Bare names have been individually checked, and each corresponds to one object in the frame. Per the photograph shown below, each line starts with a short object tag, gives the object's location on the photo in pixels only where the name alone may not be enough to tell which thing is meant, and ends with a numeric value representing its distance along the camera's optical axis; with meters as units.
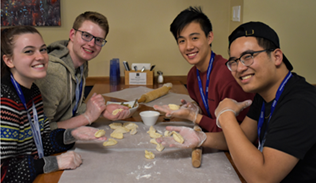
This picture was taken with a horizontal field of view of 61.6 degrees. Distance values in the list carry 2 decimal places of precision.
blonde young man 1.65
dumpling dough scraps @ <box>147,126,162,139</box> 1.60
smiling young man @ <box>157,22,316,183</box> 0.99
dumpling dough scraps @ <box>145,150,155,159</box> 1.34
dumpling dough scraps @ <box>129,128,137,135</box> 1.65
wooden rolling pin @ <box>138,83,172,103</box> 2.35
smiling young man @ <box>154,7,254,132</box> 1.73
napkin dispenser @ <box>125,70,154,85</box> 3.04
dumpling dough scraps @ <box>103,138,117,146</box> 1.48
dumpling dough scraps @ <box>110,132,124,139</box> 1.58
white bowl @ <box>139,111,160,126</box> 1.79
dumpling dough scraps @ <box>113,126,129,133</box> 1.67
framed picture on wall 2.95
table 1.17
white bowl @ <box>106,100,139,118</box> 1.86
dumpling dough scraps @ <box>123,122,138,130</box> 1.74
